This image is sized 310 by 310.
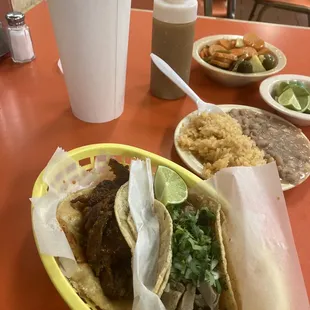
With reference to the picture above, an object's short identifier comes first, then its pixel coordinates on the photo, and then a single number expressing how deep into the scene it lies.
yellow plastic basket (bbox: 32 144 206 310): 0.67
